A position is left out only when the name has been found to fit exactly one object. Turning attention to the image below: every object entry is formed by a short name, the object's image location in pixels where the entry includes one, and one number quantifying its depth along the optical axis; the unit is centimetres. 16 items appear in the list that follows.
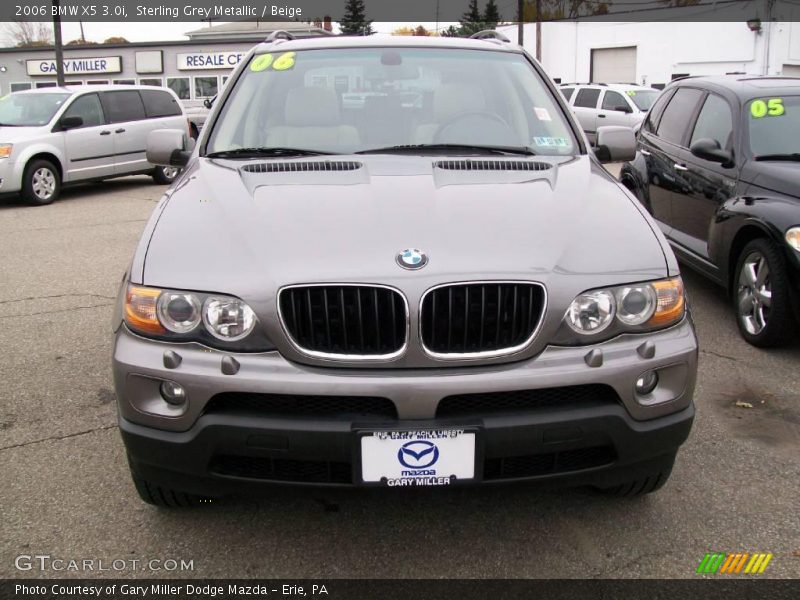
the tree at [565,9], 3978
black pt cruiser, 440
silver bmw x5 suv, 213
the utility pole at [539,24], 3581
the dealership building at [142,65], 2931
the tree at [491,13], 5931
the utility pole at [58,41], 2011
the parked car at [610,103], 1702
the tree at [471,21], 5828
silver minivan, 1076
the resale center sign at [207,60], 2892
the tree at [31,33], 6419
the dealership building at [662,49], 3161
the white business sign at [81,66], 3088
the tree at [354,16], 6059
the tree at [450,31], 5572
